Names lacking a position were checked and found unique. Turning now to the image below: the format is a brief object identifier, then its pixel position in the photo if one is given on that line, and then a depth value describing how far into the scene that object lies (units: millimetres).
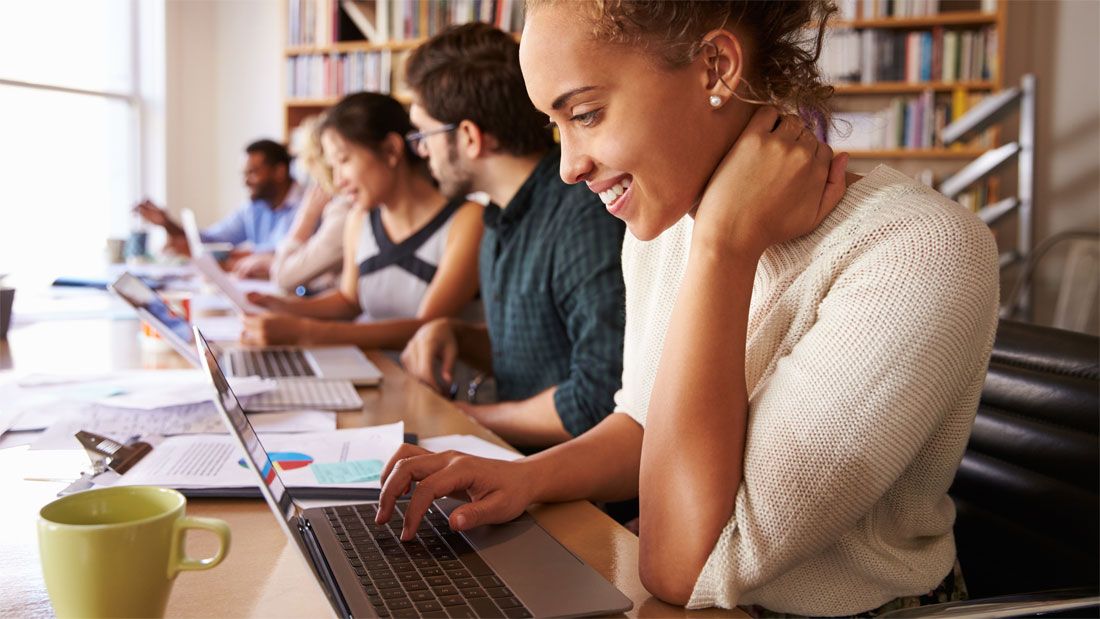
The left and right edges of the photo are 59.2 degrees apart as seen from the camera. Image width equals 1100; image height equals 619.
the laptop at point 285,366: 1418
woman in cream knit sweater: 752
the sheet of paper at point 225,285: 2197
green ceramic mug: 574
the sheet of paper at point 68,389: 1271
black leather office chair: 1011
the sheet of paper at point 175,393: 1269
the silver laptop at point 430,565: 683
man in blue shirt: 4480
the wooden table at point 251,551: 723
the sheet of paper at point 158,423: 1160
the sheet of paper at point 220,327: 2033
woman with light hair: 3254
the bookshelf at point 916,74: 3910
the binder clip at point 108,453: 1023
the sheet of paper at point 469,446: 1124
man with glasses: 1548
